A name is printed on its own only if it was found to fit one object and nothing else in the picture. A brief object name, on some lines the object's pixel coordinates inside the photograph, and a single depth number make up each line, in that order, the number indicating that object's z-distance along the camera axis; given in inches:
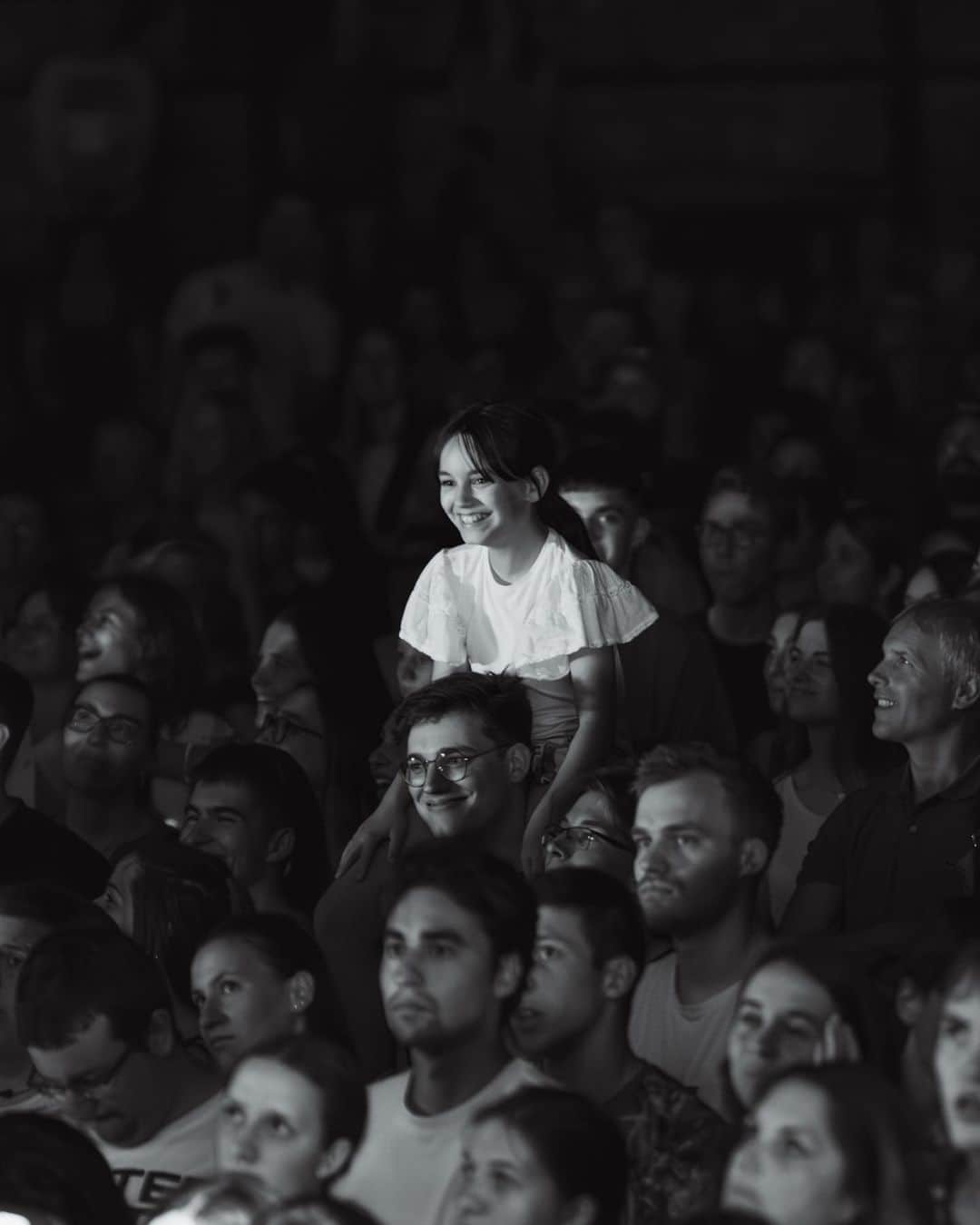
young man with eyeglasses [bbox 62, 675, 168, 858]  467.5
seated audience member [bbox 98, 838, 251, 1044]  394.6
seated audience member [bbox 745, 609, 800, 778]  457.4
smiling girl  401.1
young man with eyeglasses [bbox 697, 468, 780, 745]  494.3
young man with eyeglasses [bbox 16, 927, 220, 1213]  350.3
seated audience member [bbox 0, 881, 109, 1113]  388.2
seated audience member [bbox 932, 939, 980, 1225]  278.2
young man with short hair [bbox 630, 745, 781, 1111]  356.5
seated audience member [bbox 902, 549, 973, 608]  488.7
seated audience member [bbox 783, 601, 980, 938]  390.6
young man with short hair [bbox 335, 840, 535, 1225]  322.3
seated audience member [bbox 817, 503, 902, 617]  530.9
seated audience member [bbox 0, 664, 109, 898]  437.4
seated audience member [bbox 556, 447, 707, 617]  485.1
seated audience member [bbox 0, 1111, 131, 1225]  321.4
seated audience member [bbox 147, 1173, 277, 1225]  295.9
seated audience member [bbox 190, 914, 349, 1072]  363.9
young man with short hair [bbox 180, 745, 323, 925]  433.4
